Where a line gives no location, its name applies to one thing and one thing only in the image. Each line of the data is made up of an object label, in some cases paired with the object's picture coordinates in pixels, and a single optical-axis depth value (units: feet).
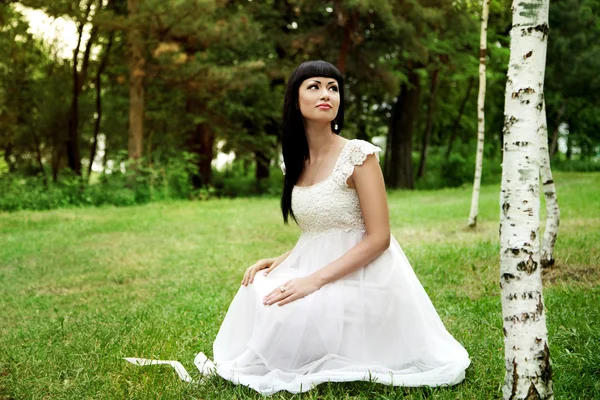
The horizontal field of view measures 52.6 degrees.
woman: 10.37
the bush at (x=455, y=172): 78.38
